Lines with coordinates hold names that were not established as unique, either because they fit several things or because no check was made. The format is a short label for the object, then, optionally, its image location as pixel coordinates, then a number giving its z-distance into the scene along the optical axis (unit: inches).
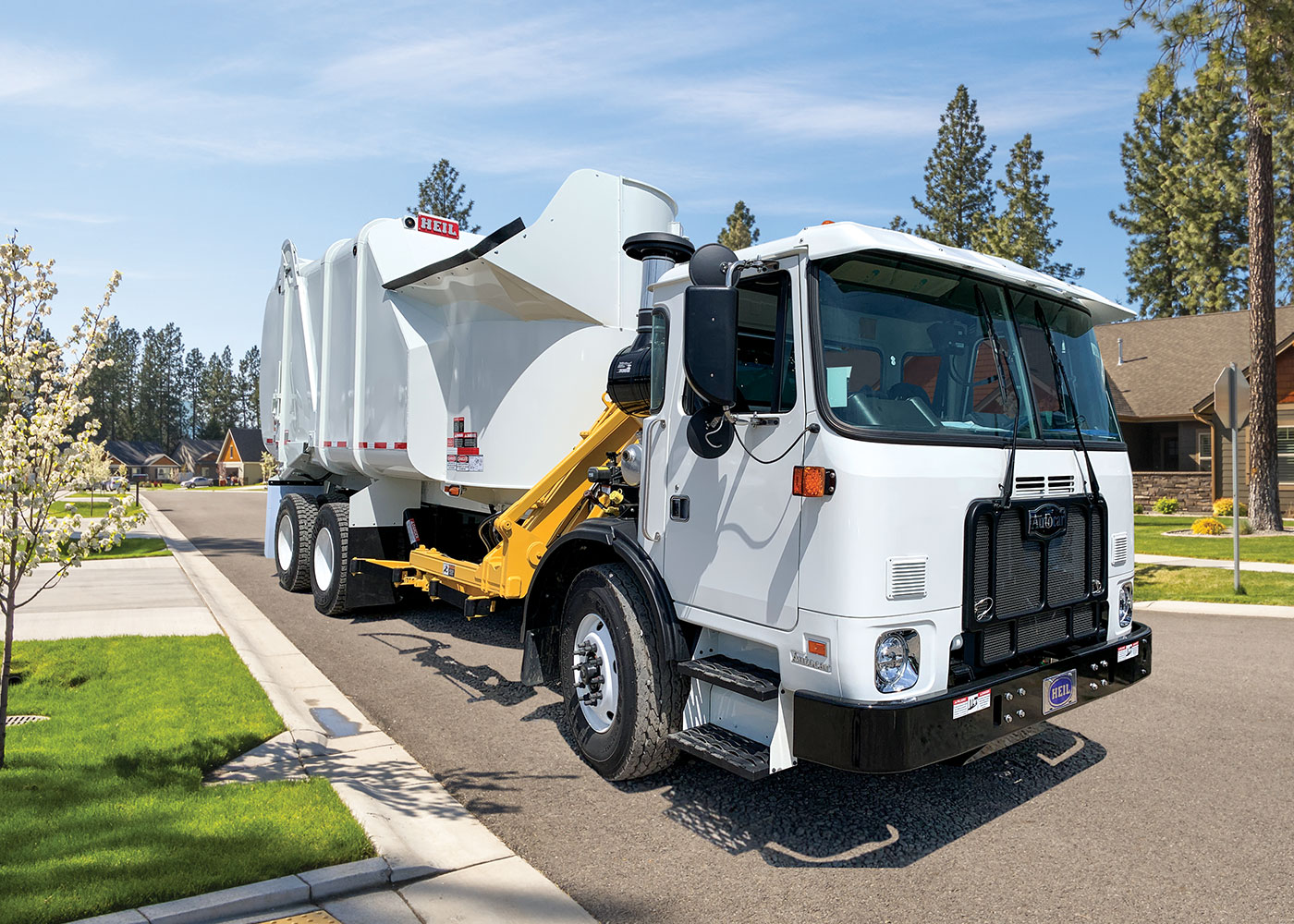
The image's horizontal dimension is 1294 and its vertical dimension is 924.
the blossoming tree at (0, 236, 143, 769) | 176.4
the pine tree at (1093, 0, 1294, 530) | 474.0
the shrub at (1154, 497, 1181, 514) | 931.3
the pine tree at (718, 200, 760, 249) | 1519.4
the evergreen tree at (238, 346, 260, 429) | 4982.8
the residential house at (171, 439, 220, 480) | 4340.6
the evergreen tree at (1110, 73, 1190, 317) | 1628.9
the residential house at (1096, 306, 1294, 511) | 911.7
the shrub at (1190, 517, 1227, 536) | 706.2
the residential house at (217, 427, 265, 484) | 3582.7
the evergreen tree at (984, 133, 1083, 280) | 724.0
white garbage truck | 139.9
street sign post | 406.6
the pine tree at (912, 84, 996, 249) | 1357.0
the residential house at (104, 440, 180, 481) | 4047.7
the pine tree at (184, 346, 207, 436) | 5349.4
